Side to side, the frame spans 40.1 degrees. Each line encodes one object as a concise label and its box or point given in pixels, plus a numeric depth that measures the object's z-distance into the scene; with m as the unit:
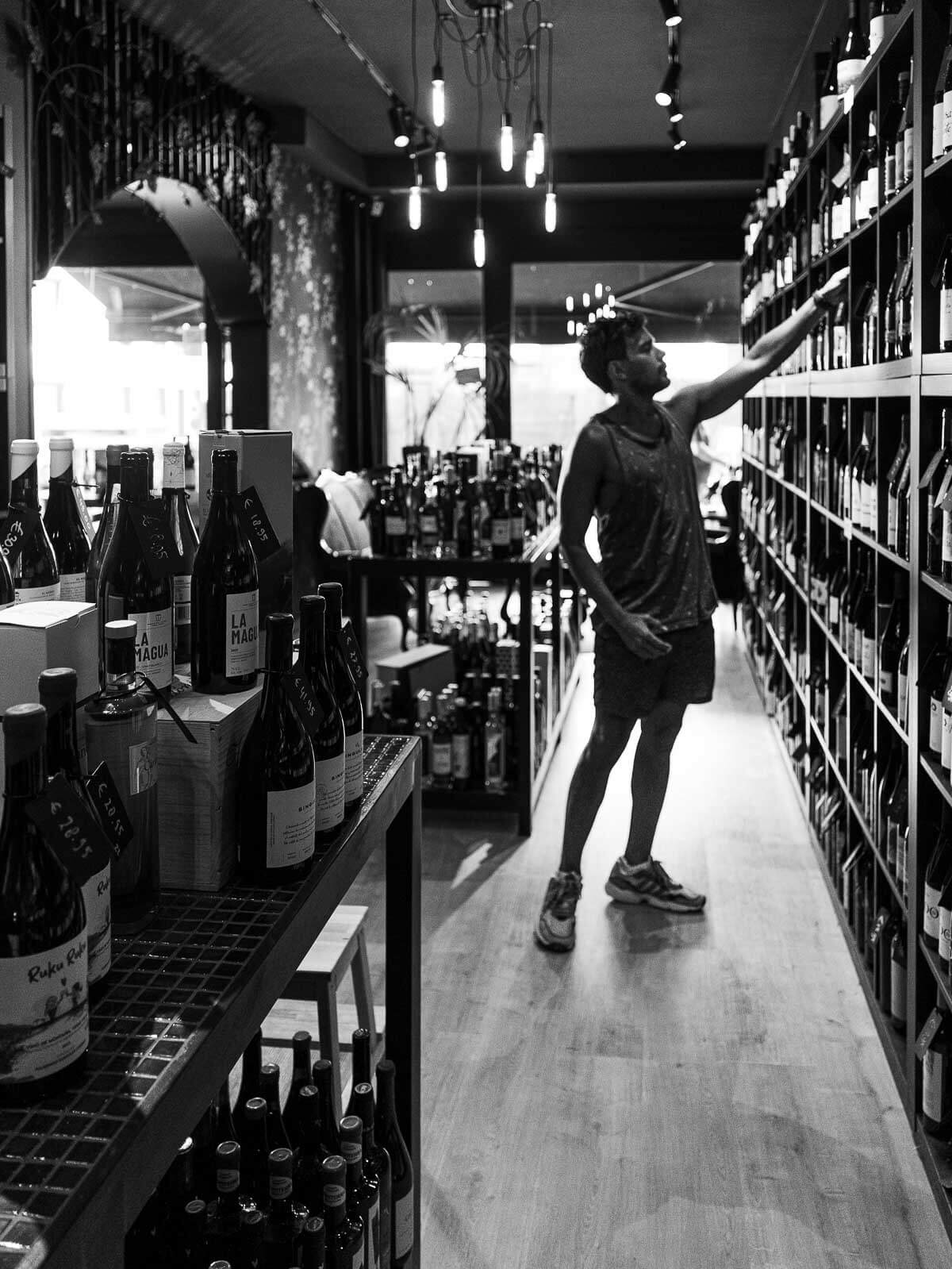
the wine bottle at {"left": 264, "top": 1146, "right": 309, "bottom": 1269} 1.51
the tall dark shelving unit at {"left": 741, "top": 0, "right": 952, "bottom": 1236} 2.53
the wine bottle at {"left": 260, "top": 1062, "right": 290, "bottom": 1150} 1.71
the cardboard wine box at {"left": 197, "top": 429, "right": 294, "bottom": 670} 1.67
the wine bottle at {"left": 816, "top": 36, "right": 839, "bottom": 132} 4.45
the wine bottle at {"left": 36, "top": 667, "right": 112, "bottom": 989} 1.09
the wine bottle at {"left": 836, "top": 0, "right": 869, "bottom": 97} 3.71
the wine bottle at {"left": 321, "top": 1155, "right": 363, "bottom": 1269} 1.55
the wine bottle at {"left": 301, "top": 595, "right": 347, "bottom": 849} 1.54
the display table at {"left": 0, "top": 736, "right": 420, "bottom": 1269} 0.87
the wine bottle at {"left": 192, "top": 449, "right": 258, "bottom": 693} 1.56
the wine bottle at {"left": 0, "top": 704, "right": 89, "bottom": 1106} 0.98
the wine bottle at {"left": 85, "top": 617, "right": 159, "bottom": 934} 1.24
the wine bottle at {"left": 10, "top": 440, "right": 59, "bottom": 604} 1.62
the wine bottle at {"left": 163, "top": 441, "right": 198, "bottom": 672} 1.63
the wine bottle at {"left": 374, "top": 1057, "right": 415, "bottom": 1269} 1.88
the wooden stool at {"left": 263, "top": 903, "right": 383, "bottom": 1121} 2.41
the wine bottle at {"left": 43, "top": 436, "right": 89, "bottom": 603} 1.79
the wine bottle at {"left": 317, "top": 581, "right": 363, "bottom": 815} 1.67
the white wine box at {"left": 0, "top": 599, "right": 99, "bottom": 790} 1.18
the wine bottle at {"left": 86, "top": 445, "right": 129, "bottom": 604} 1.72
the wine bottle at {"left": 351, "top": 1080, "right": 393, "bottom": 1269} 1.79
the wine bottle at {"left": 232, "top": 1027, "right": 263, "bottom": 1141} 1.75
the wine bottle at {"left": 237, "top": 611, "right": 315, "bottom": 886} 1.41
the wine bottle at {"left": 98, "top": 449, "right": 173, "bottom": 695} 1.51
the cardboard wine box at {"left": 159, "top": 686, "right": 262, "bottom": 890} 1.37
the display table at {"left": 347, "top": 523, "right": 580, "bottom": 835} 4.65
